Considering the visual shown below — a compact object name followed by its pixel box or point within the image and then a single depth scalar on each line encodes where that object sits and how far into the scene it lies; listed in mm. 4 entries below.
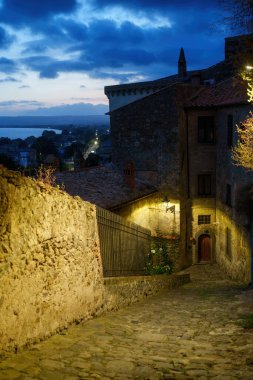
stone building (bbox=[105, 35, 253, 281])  20453
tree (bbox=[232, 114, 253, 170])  11664
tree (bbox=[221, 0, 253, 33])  8023
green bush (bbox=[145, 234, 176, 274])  17069
